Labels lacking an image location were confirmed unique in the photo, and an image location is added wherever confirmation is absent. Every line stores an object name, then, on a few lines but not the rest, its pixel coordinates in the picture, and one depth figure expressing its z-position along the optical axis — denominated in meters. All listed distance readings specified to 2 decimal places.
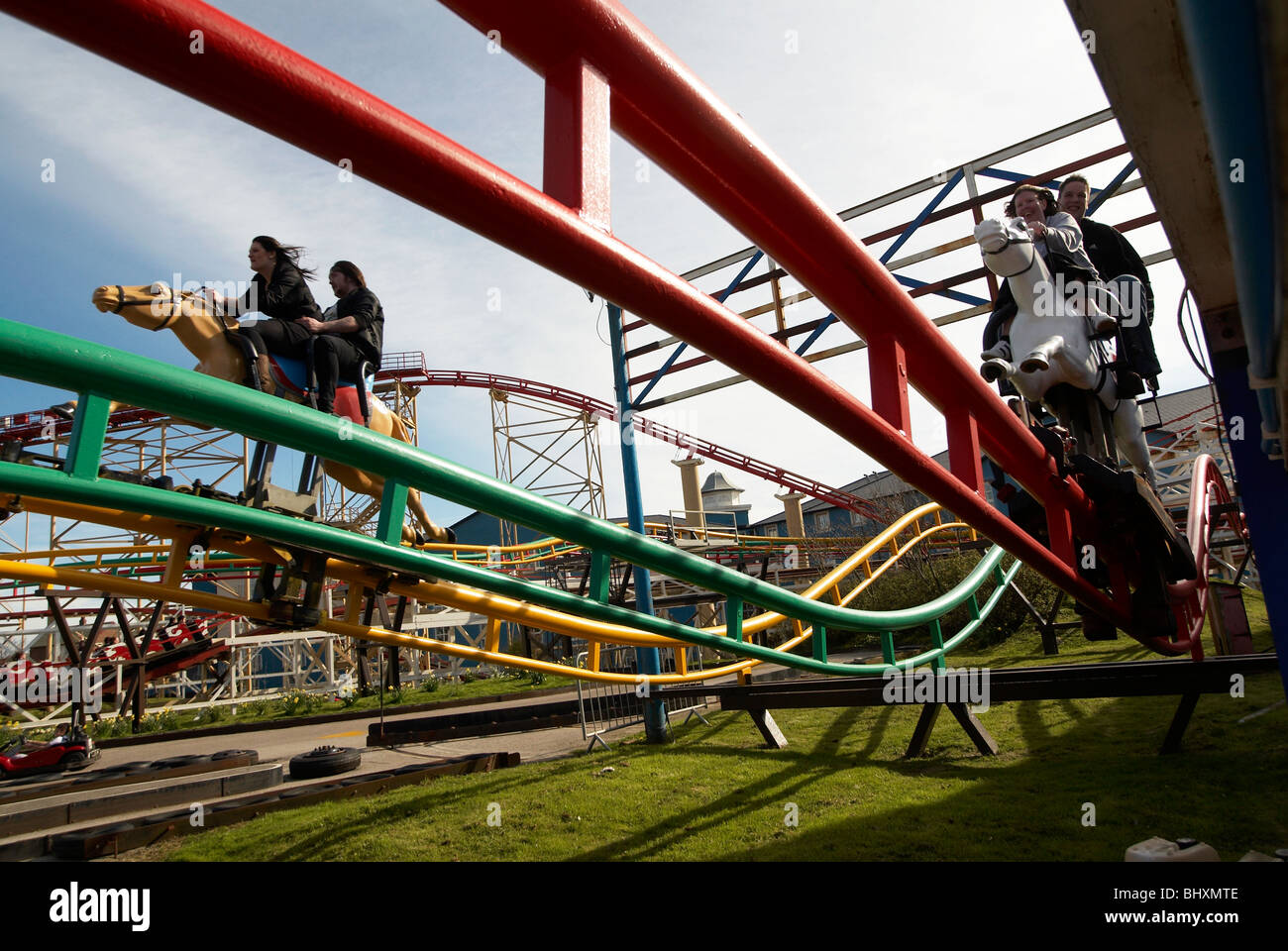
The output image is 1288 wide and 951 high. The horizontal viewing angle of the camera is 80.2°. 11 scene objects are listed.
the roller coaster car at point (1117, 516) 3.23
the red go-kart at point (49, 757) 9.11
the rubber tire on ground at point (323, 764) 7.82
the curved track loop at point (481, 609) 3.06
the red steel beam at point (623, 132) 0.72
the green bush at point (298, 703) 14.23
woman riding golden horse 3.33
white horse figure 2.88
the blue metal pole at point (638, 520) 8.16
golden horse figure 3.02
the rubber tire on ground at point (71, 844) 5.21
